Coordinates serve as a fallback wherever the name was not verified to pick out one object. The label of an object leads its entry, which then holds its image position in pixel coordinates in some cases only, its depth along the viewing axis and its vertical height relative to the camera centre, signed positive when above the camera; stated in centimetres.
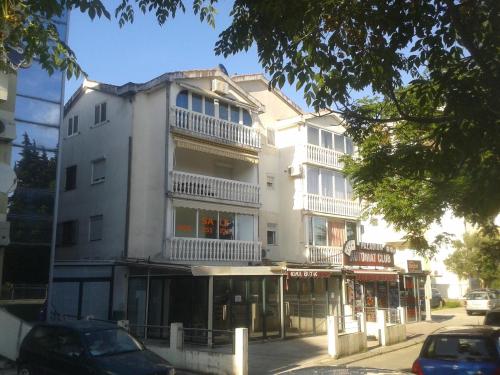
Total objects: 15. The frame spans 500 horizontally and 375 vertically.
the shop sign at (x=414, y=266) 2709 +126
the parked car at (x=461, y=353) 773 -93
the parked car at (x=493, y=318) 1308 -67
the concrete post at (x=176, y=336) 1402 -123
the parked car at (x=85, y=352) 962 -122
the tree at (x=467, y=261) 4169 +241
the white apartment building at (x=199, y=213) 1916 +321
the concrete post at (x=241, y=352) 1238 -144
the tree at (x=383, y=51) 702 +341
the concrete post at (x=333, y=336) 1517 -130
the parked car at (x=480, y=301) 3262 -64
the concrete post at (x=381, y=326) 1803 -121
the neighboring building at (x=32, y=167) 1691 +396
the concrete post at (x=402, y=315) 2012 -93
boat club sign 2345 +166
